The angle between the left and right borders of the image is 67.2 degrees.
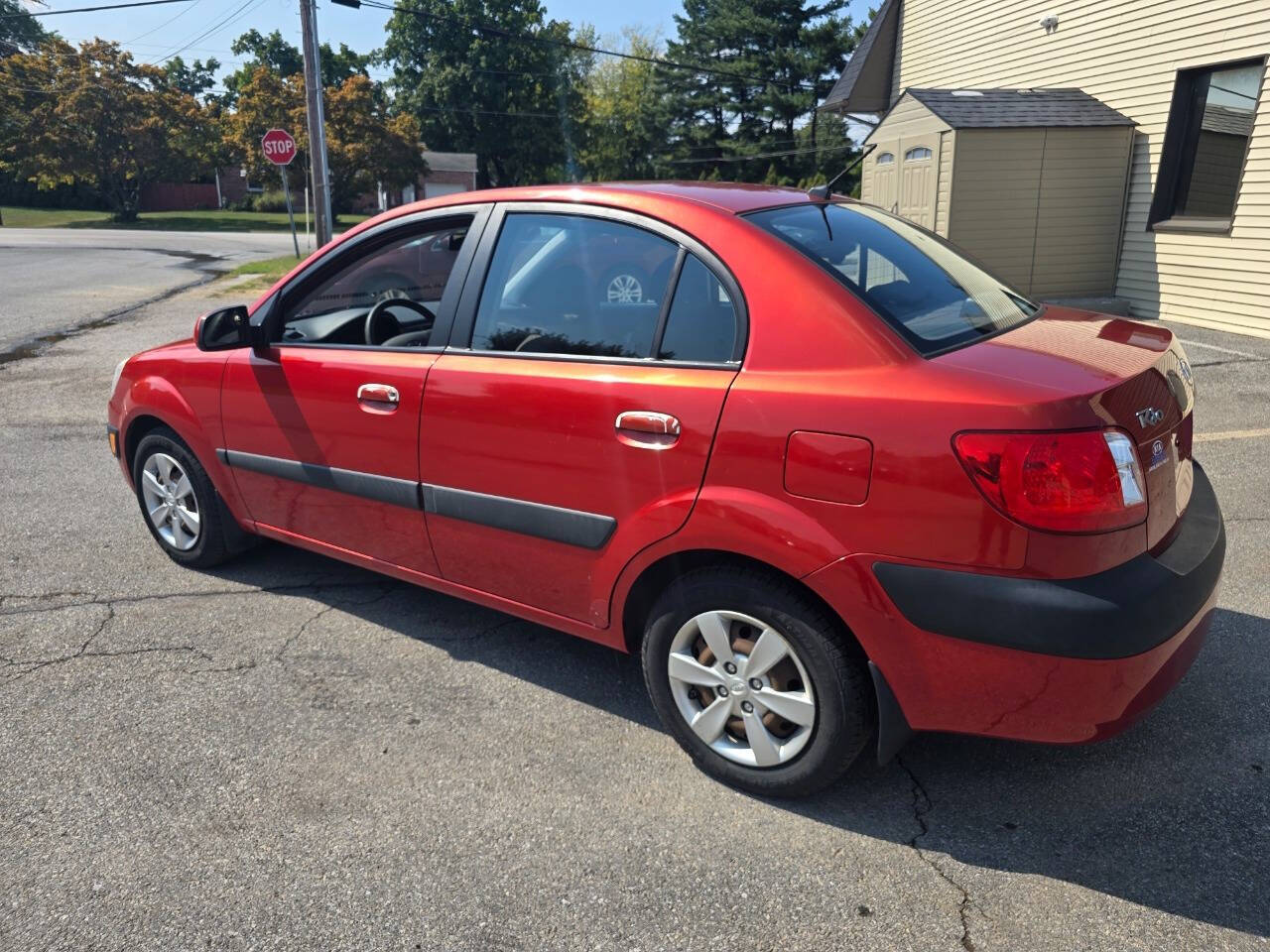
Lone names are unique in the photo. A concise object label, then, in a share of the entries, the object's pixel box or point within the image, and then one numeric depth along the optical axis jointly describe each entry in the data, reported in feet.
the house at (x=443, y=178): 185.37
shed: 38.04
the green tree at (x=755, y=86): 143.43
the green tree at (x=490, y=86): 188.85
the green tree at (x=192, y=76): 268.82
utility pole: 62.03
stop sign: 59.57
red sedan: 7.38
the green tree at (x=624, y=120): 172.55
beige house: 33.32
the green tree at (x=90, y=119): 144.15
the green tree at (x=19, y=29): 234.99
